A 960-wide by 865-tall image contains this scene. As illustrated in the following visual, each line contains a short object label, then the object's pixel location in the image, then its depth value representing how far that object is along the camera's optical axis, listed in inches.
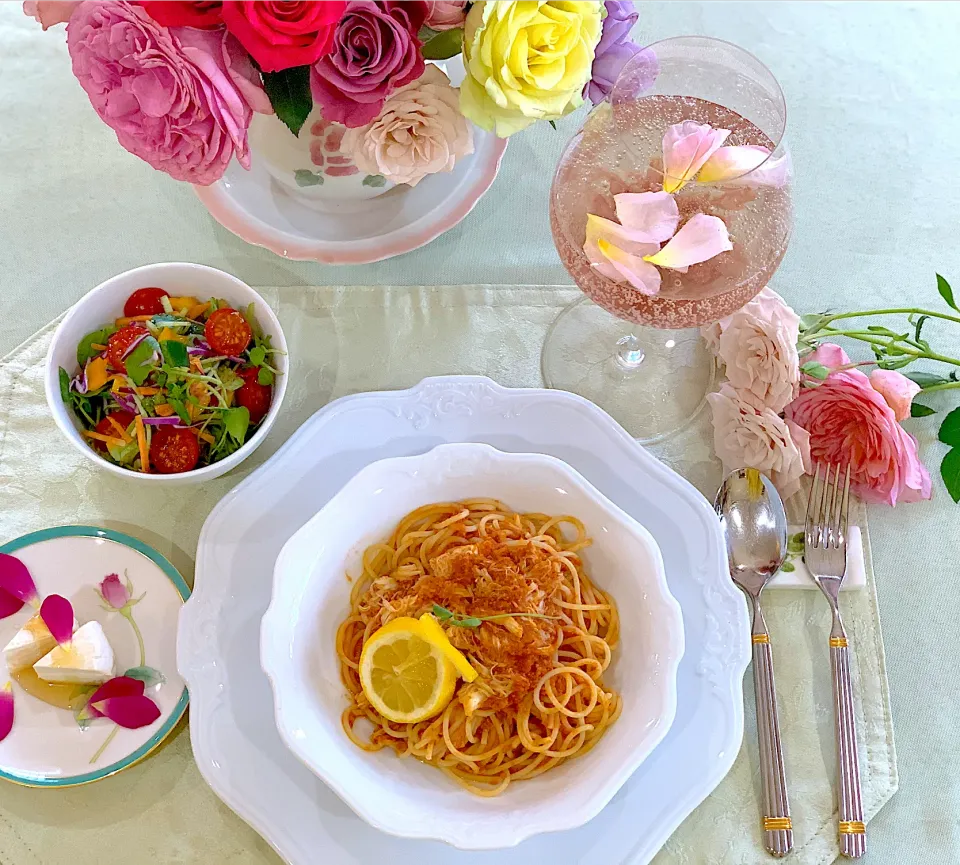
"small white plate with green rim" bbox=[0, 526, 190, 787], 45.6
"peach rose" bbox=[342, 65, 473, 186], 44.4
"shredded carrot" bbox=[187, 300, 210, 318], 52.9
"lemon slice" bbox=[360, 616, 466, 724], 44.1
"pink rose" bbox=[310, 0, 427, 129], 36.8
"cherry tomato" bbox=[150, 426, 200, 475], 49.4
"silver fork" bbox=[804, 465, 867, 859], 46.4
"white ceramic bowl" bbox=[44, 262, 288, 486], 49.2
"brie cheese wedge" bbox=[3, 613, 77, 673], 46.8
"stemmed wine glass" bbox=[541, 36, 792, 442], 43.5
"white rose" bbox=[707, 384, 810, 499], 50.3
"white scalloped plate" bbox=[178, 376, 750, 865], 44.4
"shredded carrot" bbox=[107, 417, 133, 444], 49.7
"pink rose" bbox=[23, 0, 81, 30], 36.7
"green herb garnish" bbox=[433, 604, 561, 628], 45.5
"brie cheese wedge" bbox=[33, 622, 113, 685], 45.8
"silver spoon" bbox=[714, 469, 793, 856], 47.1
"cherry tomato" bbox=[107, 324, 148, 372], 49.9
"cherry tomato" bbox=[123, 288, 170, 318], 52.4
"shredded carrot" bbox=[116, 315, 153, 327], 51.6
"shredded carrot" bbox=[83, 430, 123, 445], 49.8
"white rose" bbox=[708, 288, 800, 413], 50.3
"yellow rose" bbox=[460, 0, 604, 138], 35.7
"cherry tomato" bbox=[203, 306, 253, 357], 51.2
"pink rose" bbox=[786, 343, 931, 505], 50.3
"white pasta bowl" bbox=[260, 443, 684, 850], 41.1
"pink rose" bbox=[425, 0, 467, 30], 37.8
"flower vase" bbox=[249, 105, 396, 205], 49.5
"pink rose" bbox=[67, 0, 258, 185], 35.9
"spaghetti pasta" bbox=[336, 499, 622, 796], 45.6
